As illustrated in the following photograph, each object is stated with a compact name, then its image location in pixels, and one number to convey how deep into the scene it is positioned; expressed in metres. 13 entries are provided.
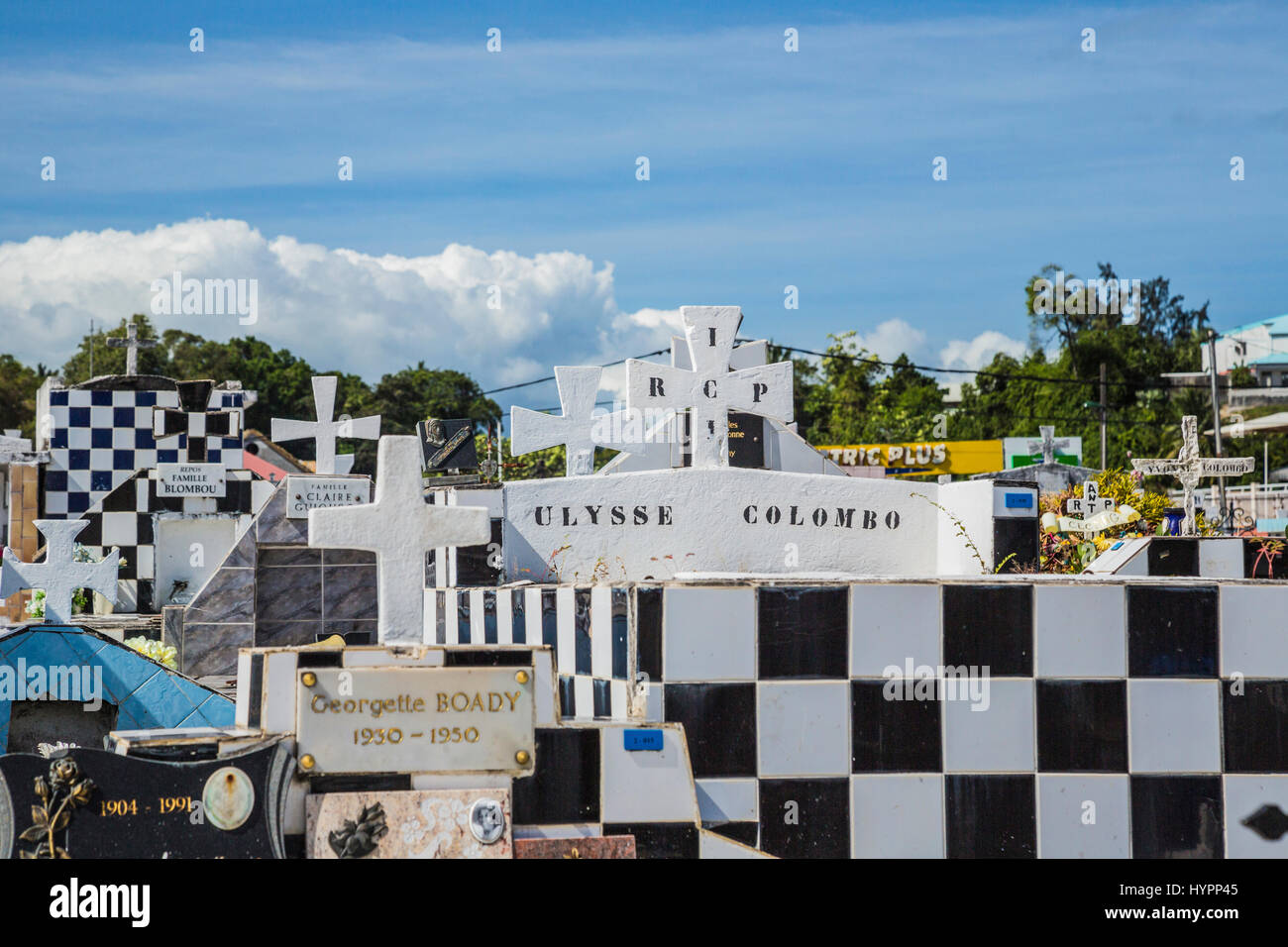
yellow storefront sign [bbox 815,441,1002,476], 45.06
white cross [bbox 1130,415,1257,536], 11.44
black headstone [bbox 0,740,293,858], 3.99
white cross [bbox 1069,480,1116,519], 11.24
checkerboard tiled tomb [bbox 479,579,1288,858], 5.02
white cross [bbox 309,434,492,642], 5.02
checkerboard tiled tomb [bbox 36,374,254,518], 19.78
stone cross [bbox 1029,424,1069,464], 32.16
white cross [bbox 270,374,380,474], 13.34
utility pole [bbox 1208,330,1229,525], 33.28
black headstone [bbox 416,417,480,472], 11.79
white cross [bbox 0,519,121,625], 10.16
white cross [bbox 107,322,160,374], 21.91
